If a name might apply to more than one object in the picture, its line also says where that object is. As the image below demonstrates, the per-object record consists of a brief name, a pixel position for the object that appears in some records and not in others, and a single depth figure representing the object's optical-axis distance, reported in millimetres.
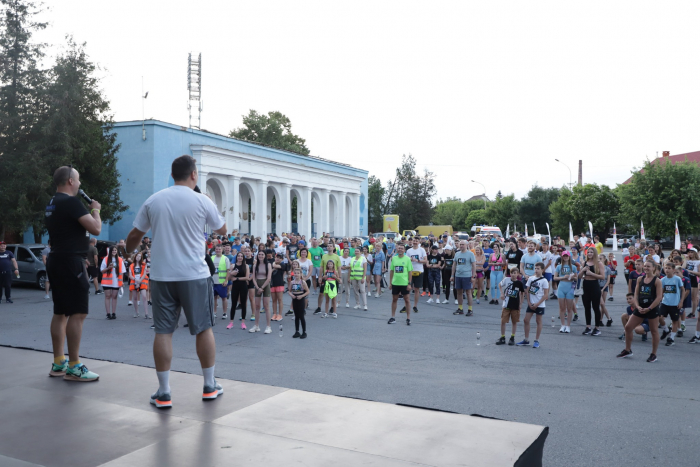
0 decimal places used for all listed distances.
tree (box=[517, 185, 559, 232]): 74000
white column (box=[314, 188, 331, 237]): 44781
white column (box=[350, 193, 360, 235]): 50438
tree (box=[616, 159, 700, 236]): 39562
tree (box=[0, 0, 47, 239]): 19875
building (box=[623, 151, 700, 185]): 72750
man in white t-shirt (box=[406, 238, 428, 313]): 14988
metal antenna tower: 42031
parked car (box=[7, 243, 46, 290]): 18469
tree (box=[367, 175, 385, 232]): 82956
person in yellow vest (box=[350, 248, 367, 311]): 14883
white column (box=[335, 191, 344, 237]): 47781
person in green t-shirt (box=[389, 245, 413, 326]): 12531
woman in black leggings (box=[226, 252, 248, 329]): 11711
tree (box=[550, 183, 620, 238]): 56469
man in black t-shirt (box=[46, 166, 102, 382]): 4699
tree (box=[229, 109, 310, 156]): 62531
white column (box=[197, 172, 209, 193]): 30438
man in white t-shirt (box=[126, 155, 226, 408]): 4012
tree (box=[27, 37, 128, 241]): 20703
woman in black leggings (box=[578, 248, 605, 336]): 10922
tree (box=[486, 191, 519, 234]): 81688
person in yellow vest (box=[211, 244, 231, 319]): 12508
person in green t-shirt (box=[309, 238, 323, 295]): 17544
